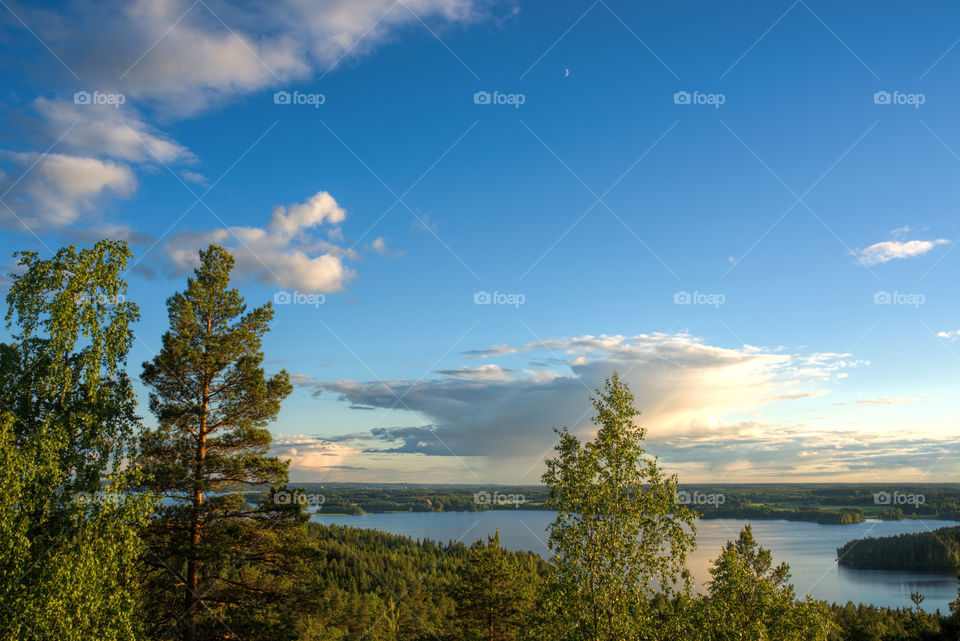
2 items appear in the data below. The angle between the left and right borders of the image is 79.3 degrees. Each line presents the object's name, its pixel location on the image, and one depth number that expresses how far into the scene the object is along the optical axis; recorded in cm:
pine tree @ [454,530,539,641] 2617
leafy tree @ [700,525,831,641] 1363
